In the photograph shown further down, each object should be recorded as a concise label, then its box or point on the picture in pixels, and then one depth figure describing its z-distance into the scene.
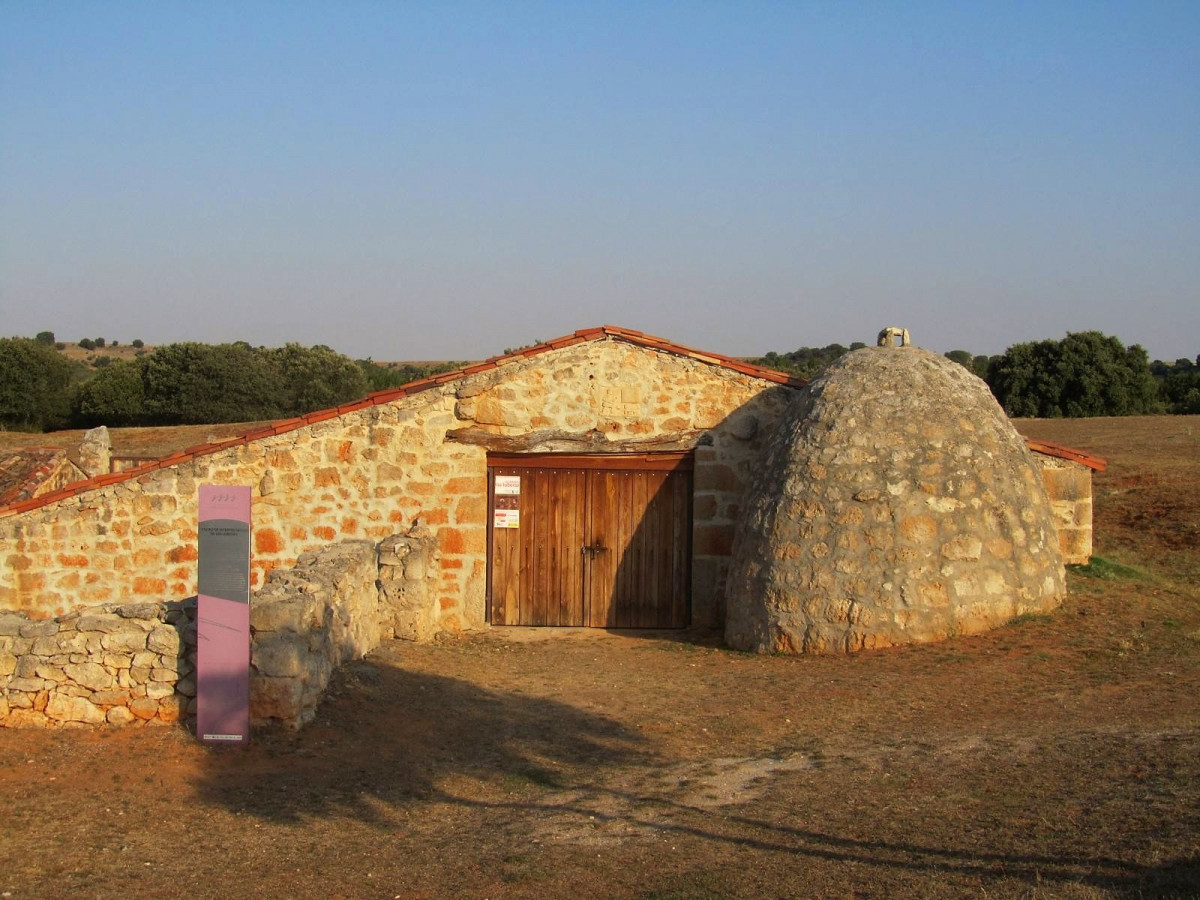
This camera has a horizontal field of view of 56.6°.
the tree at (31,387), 37.81
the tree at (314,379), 40.78
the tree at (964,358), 49.24
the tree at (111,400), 38.38
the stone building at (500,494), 11.80
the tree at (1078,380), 36.00
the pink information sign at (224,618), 7.27
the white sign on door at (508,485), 12.45
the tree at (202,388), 38.47
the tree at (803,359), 40.06
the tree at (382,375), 44.38
